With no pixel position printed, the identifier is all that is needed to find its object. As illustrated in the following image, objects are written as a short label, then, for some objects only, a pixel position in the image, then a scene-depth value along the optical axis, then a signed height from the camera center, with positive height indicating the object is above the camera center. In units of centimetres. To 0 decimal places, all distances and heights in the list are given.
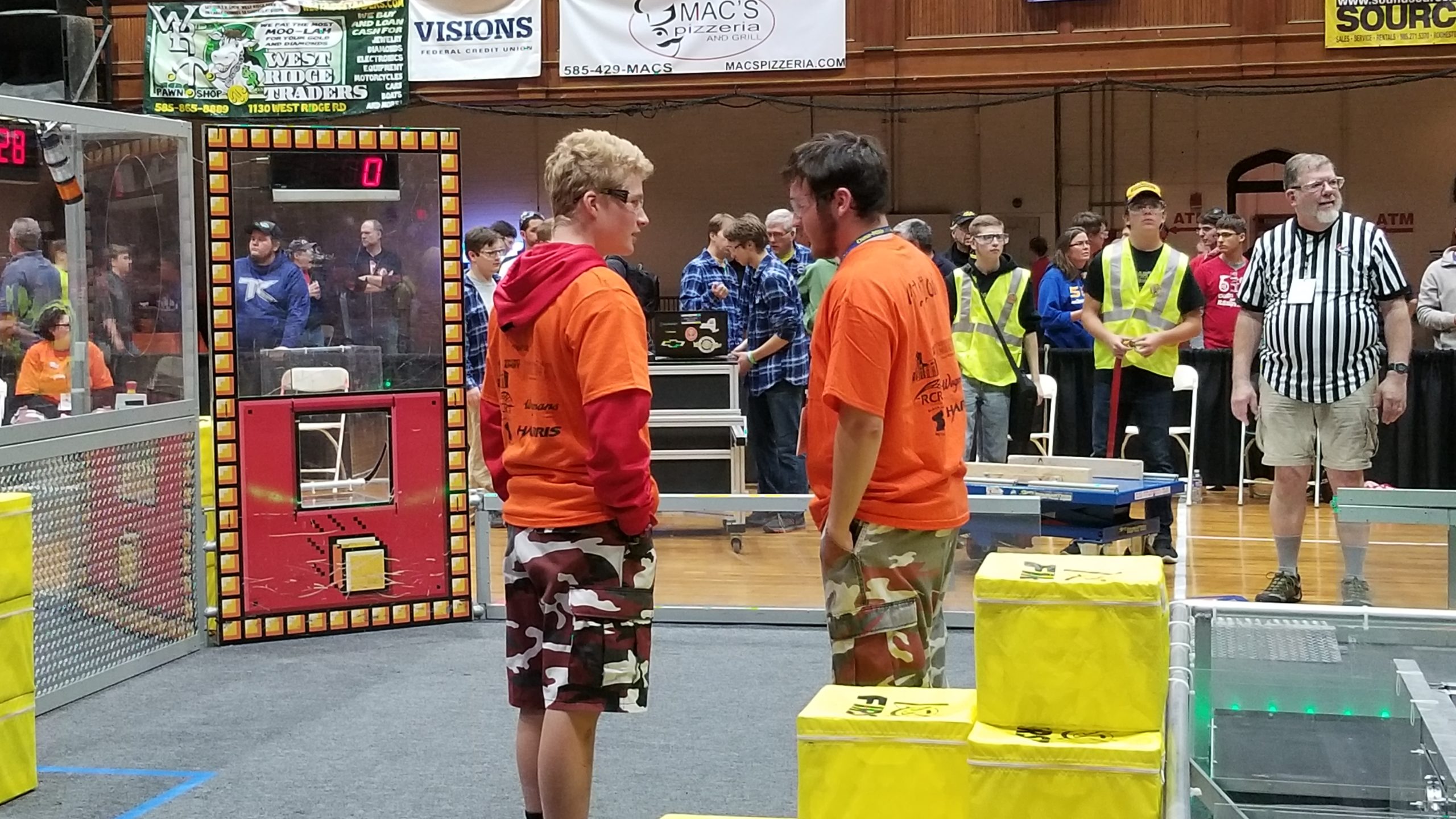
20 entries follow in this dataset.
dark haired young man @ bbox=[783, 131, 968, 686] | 294 -20
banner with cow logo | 1226 +238
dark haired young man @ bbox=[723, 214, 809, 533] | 816 -6
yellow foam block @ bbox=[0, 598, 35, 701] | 408 -81
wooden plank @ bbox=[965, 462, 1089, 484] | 607 -51
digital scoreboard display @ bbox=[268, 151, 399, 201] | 591 +68
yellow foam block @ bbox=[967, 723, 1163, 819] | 238 -68
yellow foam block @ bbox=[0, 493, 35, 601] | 411 -53
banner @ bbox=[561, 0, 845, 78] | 1168 +243
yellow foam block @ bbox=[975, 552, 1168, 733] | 249 -50
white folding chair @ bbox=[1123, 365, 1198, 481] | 920 -27
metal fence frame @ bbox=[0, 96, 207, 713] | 491 -25
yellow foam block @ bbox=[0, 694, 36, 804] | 400 -105
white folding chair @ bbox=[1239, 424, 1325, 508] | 896 -73
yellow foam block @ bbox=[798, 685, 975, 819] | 253 -69
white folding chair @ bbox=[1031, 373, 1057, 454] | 957 -49
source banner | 1093 +232
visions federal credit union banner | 1216 +249
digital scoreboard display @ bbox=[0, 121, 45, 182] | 494 +66
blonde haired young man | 294 -21
